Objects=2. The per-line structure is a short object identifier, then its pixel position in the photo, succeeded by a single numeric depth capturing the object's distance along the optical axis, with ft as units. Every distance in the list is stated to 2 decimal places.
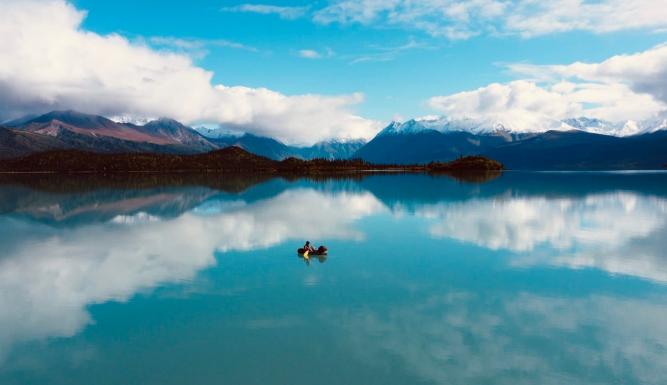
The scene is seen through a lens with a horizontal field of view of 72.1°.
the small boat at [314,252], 136.15
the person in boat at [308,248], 136.75
